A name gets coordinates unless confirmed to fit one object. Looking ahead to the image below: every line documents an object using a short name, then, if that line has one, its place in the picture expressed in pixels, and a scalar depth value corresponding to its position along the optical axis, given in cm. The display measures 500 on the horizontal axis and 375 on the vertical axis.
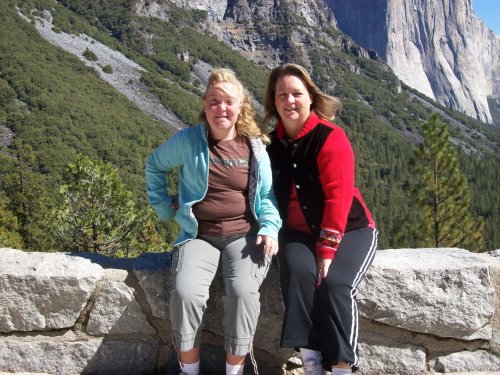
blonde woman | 253
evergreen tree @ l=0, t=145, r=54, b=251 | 2340
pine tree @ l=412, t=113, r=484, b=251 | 1689
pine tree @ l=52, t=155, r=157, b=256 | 1095
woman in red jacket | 247
